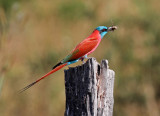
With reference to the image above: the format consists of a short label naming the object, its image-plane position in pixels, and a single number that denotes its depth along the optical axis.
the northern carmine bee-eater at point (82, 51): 7.68
